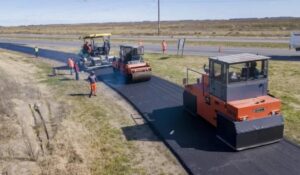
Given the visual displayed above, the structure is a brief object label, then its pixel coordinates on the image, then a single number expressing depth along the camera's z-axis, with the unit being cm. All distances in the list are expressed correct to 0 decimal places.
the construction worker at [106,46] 2694
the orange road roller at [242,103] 1039
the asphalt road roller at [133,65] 2002
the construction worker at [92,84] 1780
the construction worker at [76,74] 2255
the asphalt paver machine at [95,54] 2602
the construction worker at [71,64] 2403
